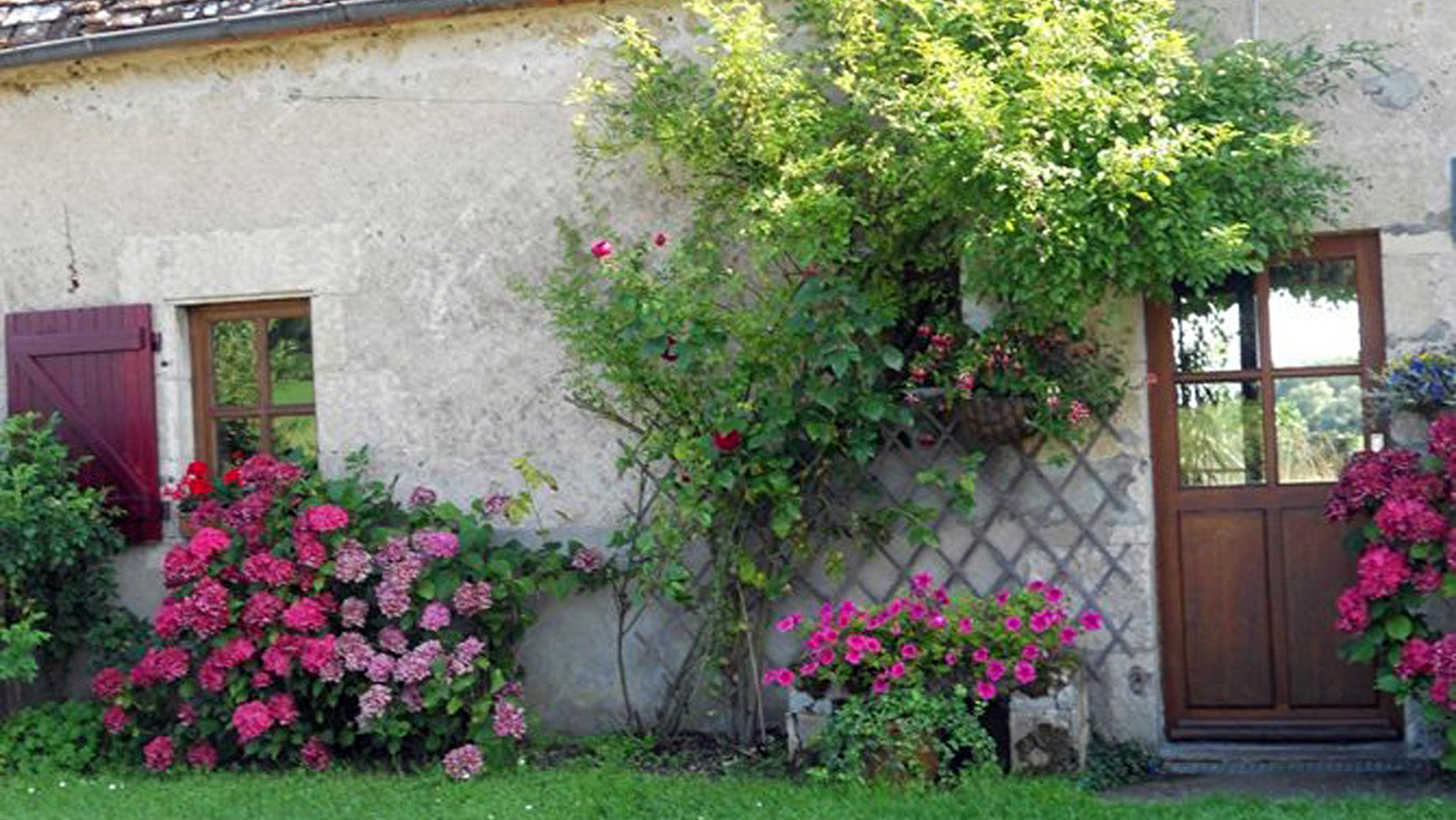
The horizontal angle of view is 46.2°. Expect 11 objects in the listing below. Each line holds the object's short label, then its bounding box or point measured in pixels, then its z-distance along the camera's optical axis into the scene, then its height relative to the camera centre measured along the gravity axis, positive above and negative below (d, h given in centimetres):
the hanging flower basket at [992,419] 649 +1
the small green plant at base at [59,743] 711 -120
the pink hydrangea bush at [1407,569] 580 -56
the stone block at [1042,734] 613 -113
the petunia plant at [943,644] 618 -81
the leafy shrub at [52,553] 715 -41
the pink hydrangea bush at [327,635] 668 -76
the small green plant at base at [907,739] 600 -111
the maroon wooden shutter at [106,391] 780 +30
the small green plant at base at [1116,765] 625 -131
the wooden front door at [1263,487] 670 -30
